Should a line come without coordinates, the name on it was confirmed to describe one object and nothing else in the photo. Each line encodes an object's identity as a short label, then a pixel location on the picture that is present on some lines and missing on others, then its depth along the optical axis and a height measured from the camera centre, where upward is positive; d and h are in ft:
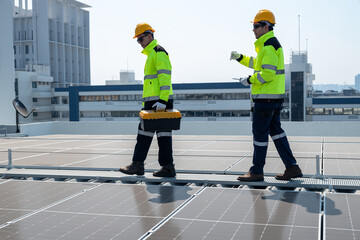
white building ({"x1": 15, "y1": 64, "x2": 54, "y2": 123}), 309.53 +2.33
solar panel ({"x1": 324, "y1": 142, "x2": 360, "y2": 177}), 21.91 -3.92
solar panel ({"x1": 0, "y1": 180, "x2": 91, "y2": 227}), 15.98 -3.98
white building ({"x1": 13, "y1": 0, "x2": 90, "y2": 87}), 351.87 +42.66
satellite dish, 54.24 -1.67
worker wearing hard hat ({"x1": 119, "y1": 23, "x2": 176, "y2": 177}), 20.98 -0.08
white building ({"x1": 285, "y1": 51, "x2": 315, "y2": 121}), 295.28 -0.29
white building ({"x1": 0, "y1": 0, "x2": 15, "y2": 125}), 52.49 +3.06
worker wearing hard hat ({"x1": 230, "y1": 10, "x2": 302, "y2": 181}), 19.47 -0.25
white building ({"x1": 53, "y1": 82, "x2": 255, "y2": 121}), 309.22 -6.45
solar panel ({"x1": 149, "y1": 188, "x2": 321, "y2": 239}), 12.82 -3.87
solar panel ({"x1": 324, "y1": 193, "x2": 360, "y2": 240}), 12.59 -3.82
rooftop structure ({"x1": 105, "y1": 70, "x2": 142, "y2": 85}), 413.18 +11.86
